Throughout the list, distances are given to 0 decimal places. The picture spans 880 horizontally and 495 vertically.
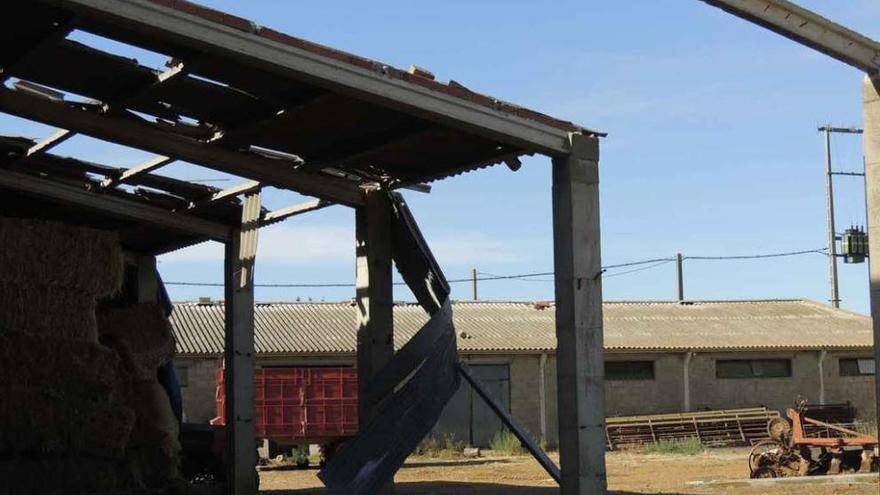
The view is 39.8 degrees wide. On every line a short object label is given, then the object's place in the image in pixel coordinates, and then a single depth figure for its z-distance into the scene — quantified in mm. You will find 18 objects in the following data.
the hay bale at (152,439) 13344
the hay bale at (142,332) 13898
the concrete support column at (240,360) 16406
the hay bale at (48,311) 11836
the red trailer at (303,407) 29188
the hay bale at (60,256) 12047
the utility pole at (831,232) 59094
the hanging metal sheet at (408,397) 11914
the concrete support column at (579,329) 11164
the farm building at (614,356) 34719
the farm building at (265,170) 10500
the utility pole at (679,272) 62094
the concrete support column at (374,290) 15336
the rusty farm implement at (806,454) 20734
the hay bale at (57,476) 11656
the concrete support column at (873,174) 12289
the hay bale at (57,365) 11711
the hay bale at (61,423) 11672
